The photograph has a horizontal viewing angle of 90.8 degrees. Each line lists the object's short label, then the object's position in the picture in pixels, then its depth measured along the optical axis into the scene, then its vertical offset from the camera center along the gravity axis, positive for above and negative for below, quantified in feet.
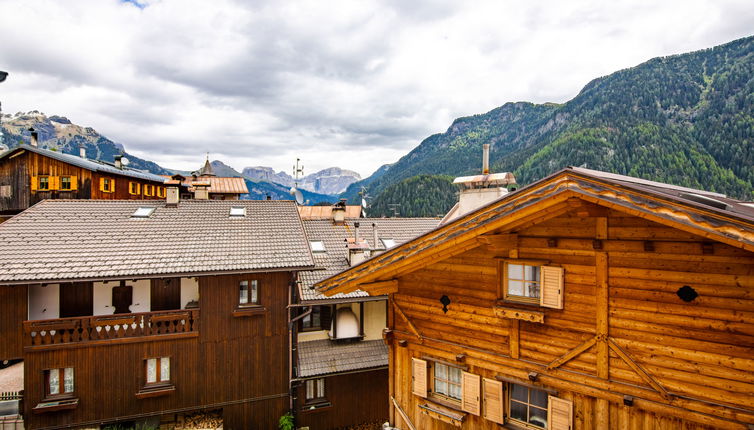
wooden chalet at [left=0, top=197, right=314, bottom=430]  40.09 -11.86
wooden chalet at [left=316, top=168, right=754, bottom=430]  16.55 -5.24
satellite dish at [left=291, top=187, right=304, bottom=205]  87.98 +5.18
